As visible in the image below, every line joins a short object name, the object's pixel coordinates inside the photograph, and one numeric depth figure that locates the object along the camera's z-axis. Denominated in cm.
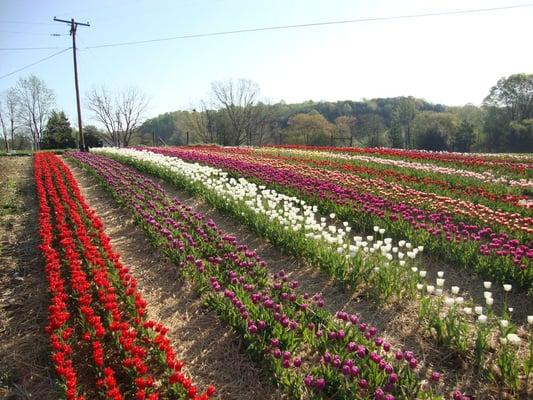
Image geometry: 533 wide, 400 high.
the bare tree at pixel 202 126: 7212
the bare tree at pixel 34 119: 5988
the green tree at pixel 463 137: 4500
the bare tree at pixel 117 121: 6500
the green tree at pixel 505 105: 4509
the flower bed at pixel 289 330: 336
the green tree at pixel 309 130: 5212
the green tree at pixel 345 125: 6781
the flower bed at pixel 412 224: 550
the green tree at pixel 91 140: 4822
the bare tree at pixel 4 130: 6406
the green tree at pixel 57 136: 4457
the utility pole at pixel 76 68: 2742
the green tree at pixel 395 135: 5481
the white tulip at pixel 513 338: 343
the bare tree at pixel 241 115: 6575
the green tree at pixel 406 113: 6768
